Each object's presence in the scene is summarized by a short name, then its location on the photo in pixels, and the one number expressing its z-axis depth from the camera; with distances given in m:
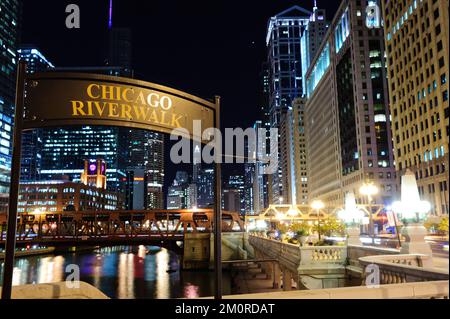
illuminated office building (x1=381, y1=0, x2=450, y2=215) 79.94
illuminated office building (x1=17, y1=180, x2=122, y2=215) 160.38
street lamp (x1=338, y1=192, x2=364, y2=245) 25.86
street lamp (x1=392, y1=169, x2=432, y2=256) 10.05
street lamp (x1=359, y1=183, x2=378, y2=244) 29.70
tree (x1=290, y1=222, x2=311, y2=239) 34.28
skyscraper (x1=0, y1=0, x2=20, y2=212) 170.50
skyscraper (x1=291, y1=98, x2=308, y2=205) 197.12
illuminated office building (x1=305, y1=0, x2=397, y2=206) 119.75
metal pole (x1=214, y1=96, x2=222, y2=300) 6.12
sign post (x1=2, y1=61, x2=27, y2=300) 5.46
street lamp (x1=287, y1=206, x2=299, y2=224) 61.78
